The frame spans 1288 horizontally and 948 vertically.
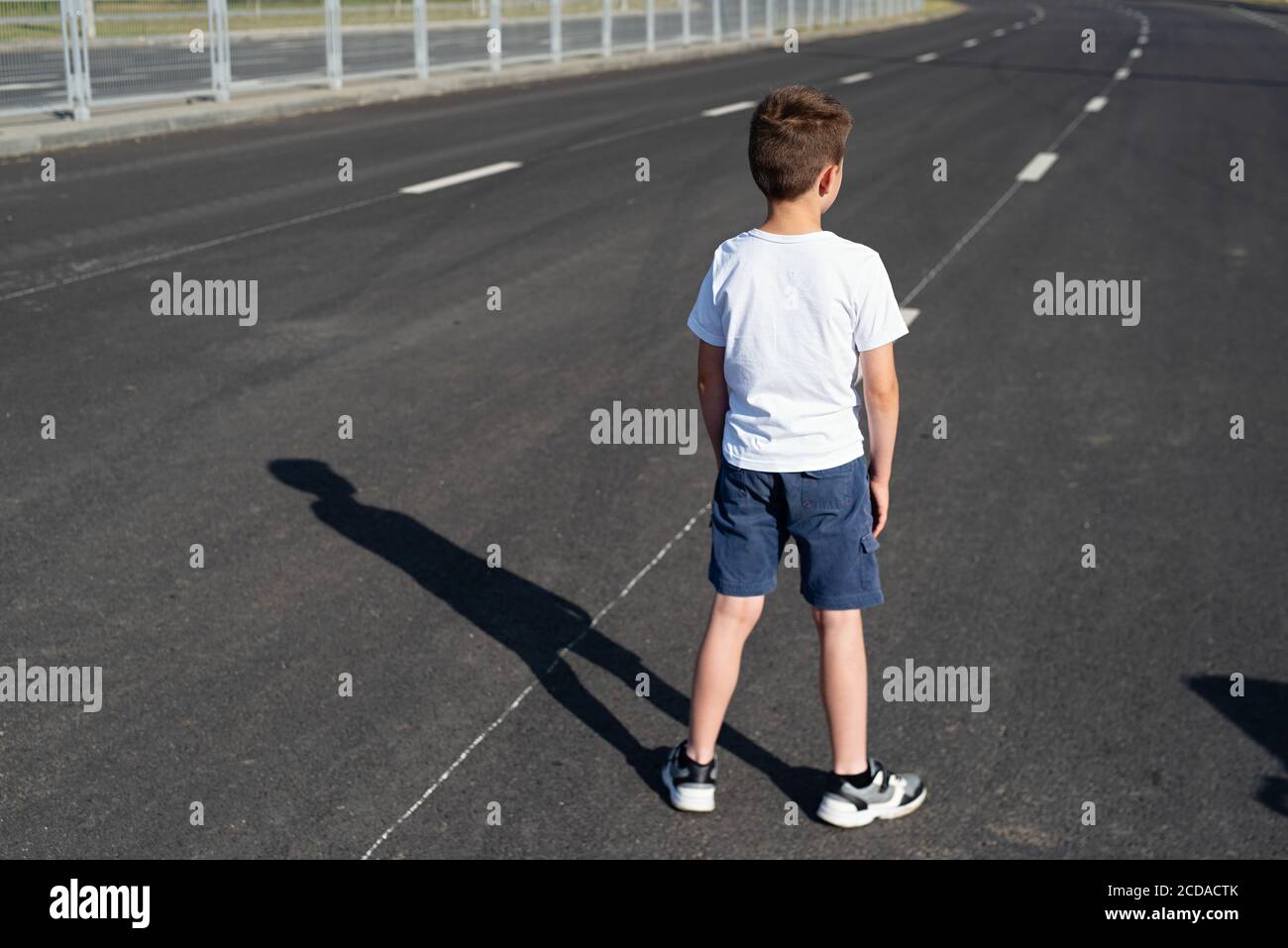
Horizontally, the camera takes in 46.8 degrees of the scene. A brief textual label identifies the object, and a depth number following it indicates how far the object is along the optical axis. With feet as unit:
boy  11.55
